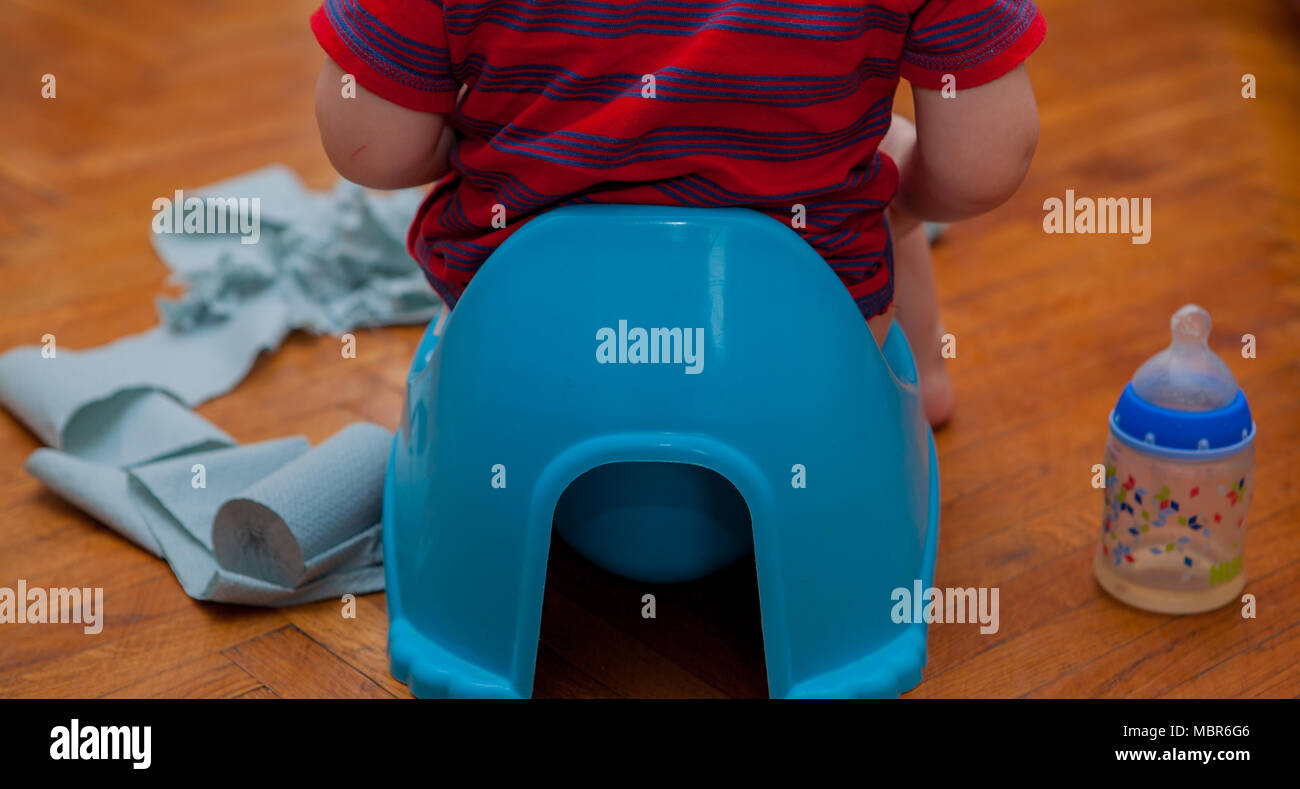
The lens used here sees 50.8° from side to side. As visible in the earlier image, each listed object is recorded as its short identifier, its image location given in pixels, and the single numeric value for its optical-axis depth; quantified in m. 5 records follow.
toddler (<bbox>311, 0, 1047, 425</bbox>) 0.78
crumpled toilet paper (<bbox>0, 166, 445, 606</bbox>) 0.99
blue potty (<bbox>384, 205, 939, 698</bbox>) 0.81
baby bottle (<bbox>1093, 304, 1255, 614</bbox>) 0.91
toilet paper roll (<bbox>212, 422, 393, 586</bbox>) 0.97
